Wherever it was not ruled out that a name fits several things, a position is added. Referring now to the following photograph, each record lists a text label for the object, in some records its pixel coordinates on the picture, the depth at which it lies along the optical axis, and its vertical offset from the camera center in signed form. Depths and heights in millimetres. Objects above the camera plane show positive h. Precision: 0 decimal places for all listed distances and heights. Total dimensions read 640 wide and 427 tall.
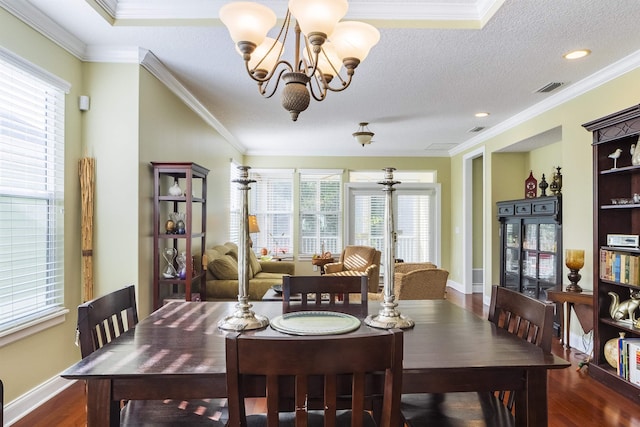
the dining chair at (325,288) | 1947 -370
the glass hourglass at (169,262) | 3193 -357
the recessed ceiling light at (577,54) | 2854 +1278
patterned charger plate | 1407 -415
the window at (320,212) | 7258 +157
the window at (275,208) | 7250 +235
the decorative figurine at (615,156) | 2818 +482
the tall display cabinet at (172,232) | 3062 -97
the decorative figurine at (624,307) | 2701 -637
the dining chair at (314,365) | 926 -360
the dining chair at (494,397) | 1394 -748
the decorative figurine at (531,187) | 4805 +424
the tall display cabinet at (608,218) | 2822 +15
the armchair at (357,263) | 5410 -658
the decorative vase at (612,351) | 2774 -982
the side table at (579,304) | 3260 -744
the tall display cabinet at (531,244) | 4090 -296
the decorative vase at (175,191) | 3174 +247
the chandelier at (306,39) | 1565 +830
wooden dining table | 1128 -457
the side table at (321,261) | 5945 -646
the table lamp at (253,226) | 6188 -96
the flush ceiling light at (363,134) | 5016 +1146
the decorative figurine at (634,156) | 2617 +452
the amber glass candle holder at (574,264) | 3430 -409
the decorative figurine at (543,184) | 4342 +411
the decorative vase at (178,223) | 3164 -23
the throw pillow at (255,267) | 5363 -680
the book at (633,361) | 2570 -974
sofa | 3975 -652
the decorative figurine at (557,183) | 4152 +410
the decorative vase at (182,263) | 3206 -368
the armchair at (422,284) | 3549 -610
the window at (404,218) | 7262 +42
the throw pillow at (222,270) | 4078 -538
